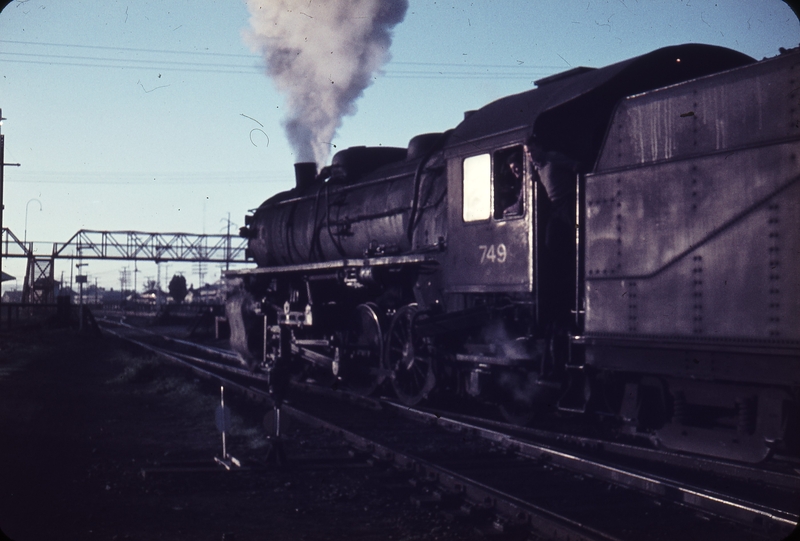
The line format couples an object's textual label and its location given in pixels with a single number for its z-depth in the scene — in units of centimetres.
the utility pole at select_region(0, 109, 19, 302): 2141
